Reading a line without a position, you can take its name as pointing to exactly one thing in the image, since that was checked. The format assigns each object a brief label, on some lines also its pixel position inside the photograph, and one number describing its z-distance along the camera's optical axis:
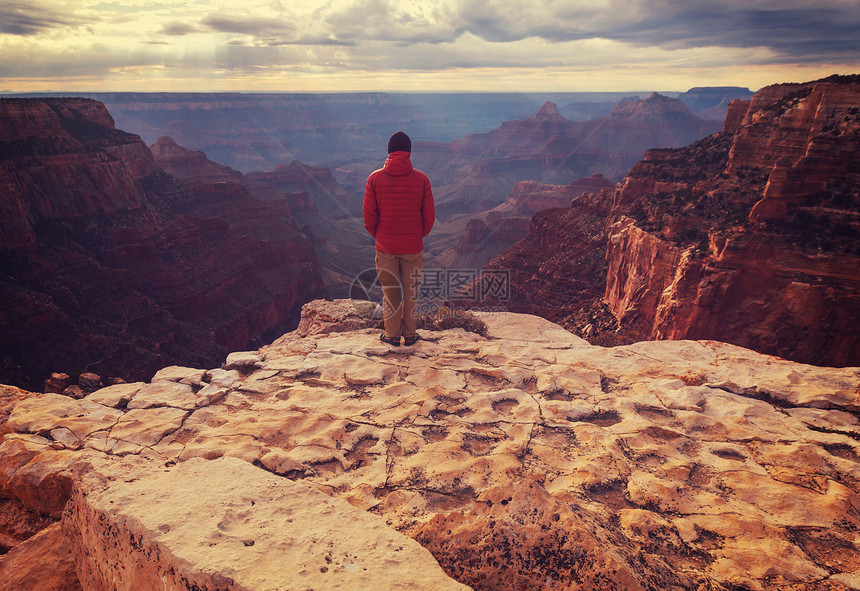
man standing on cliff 5.62
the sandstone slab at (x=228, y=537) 2.16
